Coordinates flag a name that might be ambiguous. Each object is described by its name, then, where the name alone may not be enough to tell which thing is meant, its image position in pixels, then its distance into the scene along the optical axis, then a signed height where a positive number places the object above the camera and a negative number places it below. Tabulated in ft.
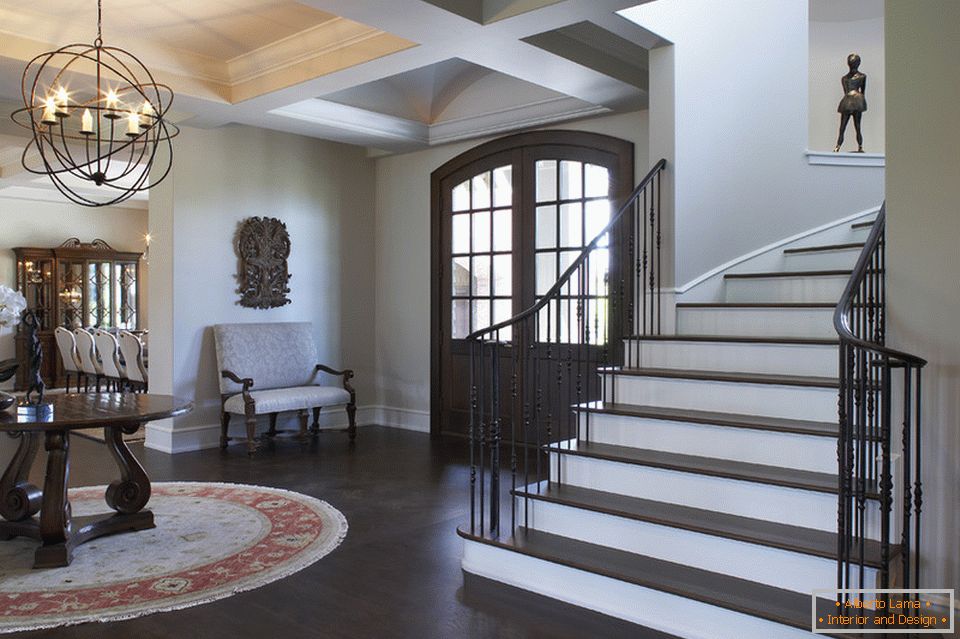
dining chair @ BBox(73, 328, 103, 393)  31.19 -1.48
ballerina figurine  22.21 +6.21
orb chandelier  12.64 +5.28
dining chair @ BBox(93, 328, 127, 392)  28.40 -1.45
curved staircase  9.95 -2.55
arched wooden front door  21.27 +2.67
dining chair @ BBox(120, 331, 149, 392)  26.63 -1.39
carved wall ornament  23.21 +1.66
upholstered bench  21.56 -1.67
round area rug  10.80 -3.85
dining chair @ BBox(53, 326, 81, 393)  33.41 -1.41
